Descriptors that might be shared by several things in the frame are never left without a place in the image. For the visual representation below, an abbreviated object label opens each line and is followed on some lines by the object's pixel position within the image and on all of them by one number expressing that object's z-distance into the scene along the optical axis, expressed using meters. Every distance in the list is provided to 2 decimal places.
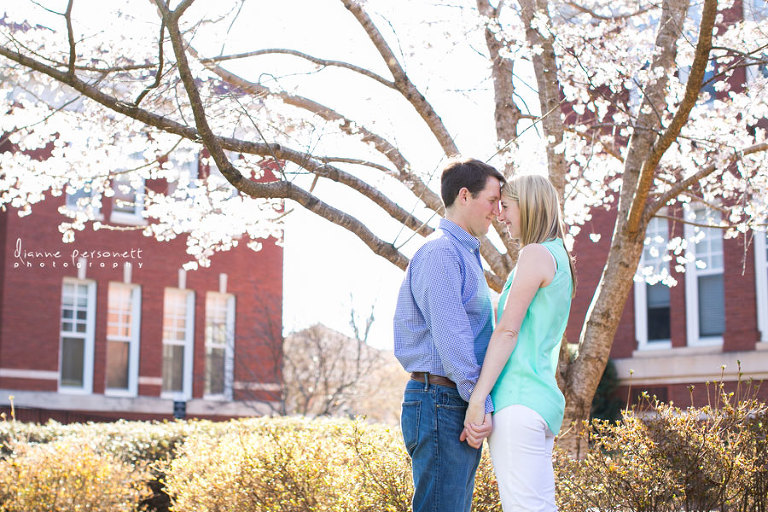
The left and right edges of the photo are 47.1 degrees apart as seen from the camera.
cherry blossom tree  6.77
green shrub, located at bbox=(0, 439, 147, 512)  7.50
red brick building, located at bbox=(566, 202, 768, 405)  15.66
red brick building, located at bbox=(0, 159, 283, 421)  17.89
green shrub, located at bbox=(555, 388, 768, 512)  4.98
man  3.54
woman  3.44
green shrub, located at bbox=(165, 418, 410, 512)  5.80
